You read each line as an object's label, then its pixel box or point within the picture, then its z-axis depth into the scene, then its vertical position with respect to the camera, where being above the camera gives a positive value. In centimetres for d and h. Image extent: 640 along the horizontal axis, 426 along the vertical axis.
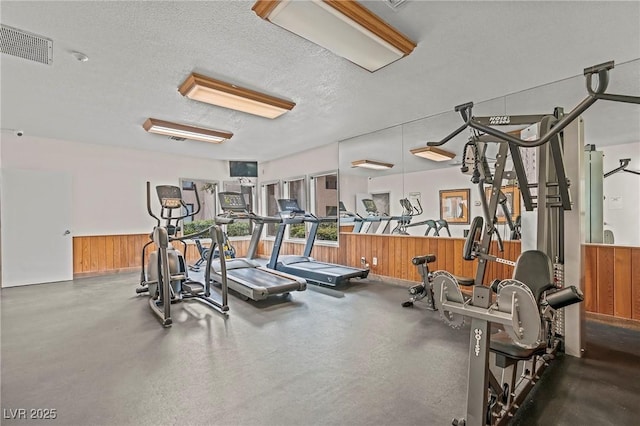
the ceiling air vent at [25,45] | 247 +146
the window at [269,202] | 862 +31
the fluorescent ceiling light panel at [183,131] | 485 +142
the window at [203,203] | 804 +28
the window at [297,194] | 740 +48
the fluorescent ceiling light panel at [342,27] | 205 +138
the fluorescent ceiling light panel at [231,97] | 330 +138
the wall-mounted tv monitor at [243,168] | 837 +124
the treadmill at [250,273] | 430 -102
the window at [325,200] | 648 +29
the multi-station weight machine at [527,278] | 139 -41
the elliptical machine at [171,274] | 376 -86
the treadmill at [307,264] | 513 -100
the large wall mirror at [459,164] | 347 +75
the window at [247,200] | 860 +29
